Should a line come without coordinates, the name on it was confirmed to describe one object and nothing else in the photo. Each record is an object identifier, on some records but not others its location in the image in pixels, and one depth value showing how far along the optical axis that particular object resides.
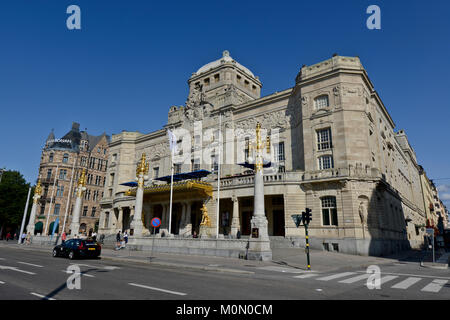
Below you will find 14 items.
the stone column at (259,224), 19.83
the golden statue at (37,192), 43.81
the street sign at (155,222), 20.81
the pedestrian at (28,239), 40.24
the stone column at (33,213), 42.52
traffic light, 16.75
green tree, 58.22
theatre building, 28.83
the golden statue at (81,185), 40.09
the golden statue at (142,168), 30.88
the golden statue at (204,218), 30.59
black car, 19.44
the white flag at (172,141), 30.59
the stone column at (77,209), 38.09
